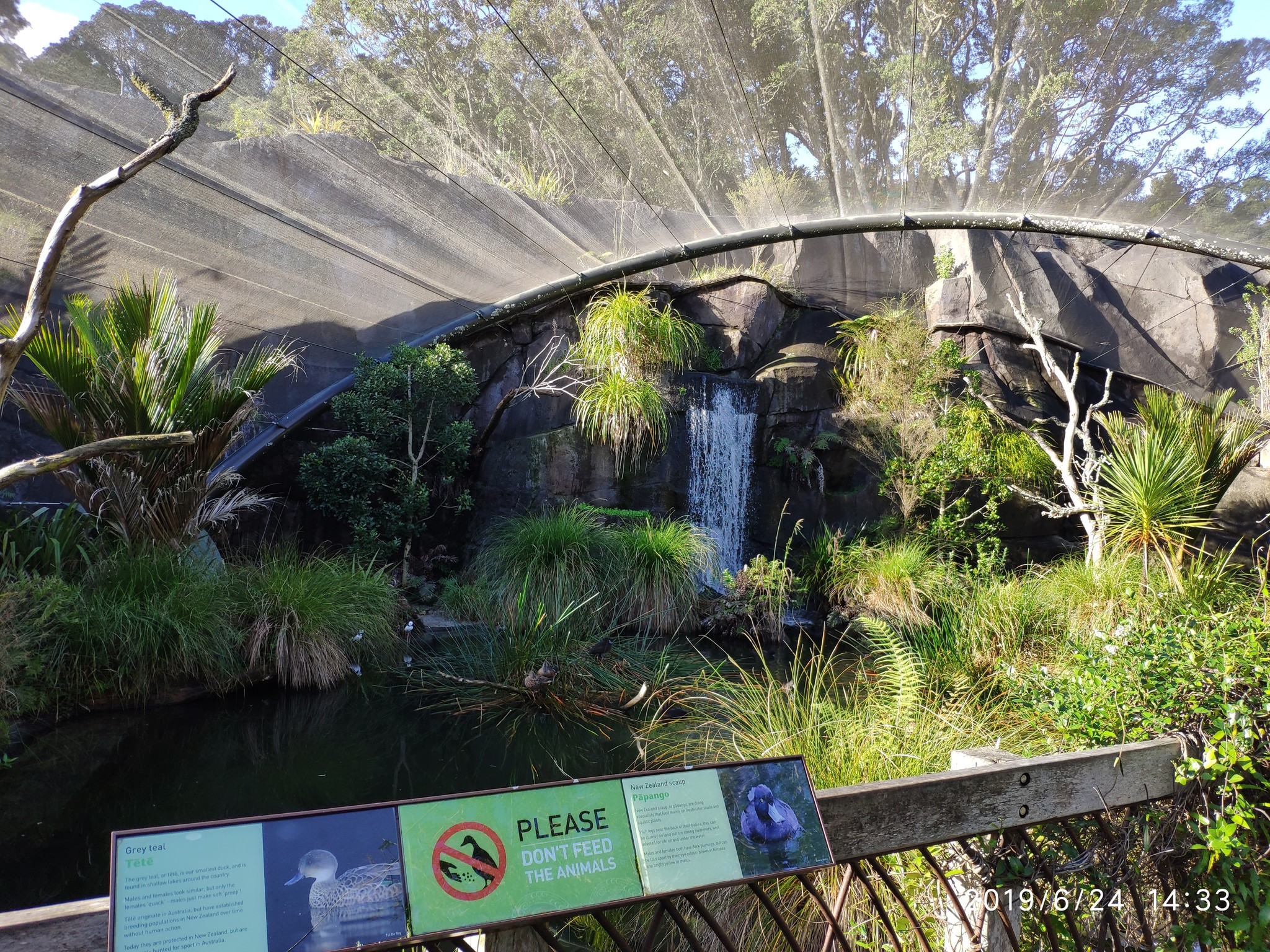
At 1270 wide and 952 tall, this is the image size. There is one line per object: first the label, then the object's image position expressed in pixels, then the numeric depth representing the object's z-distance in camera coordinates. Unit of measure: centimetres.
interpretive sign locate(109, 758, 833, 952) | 92
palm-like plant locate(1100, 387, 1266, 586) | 631
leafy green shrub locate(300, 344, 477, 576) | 720
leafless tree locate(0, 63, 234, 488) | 272
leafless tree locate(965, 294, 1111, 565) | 671
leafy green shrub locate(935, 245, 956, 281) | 1088
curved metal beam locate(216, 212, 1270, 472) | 767
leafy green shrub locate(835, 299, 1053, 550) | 834
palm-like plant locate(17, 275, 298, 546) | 492
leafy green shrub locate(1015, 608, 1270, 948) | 175
